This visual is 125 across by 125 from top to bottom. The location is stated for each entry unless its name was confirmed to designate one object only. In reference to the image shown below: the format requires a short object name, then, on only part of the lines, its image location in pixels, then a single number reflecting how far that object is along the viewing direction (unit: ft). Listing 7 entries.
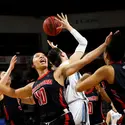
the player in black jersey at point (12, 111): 27.02
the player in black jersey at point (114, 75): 14.85
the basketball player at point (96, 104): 25.91
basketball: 23.15
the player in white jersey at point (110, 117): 35.65
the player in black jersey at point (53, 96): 18.32
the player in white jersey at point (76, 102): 23.64
